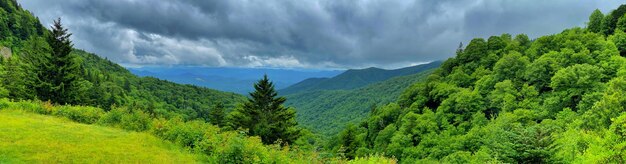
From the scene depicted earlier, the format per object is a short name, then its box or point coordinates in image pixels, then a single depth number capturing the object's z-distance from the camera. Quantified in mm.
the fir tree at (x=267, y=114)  40081
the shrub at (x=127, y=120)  24031
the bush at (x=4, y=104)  26936
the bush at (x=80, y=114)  26047
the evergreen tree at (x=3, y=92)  44562
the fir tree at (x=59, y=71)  44438
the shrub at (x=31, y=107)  26875
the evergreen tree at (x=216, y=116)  61431
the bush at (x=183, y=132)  20453
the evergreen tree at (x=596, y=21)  81125
